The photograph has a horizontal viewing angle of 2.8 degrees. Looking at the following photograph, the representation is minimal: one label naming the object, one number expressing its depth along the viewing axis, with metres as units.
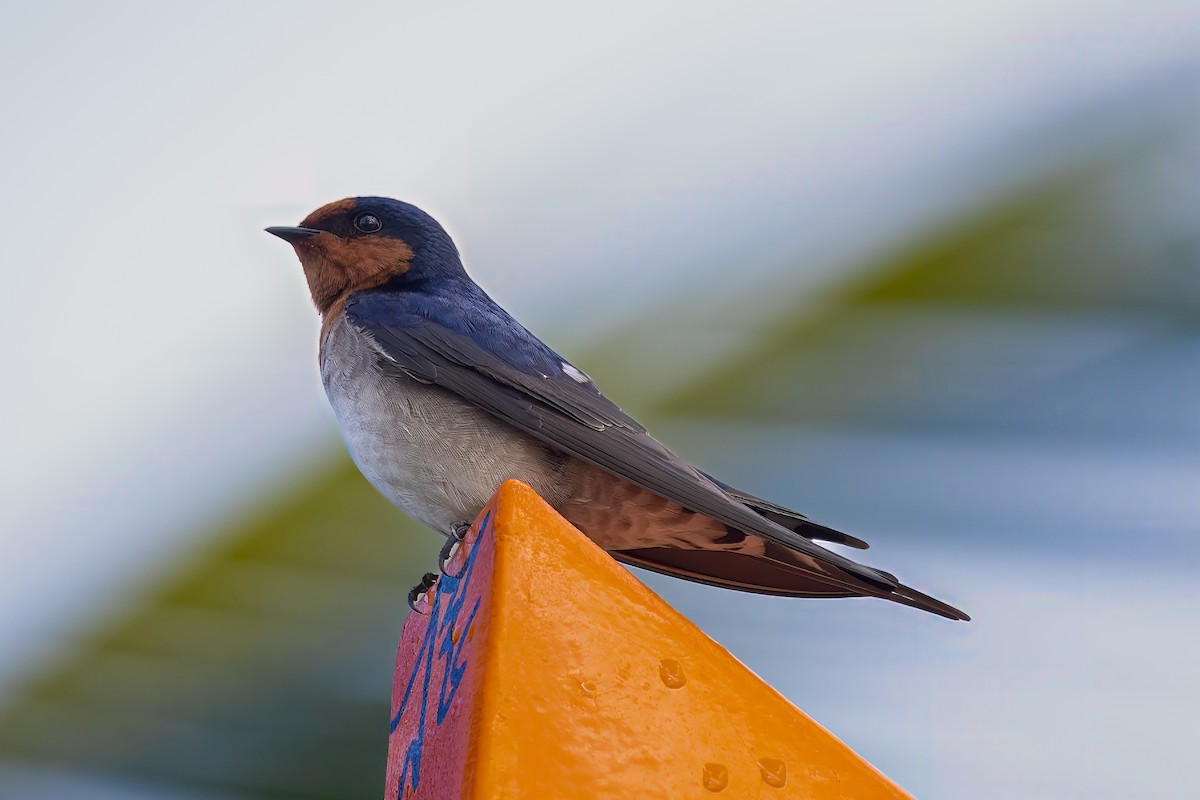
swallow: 4.46
